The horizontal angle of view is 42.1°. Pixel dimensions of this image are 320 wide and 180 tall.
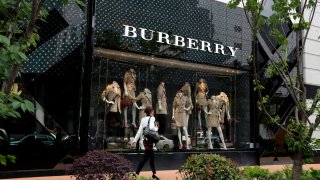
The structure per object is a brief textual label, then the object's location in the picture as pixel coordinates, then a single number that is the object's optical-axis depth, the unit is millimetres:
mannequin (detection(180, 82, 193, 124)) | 13717
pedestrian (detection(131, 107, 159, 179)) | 9367
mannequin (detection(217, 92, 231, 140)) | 14578
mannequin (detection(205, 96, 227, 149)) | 14227
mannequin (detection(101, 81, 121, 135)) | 11859
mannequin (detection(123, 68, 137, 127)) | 12445
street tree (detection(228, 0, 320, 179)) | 7047
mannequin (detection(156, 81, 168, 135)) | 13102
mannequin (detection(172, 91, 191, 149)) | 13453
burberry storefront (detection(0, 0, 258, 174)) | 10102
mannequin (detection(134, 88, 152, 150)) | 12672
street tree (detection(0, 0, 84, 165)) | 3188
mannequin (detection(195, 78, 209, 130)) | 14039
